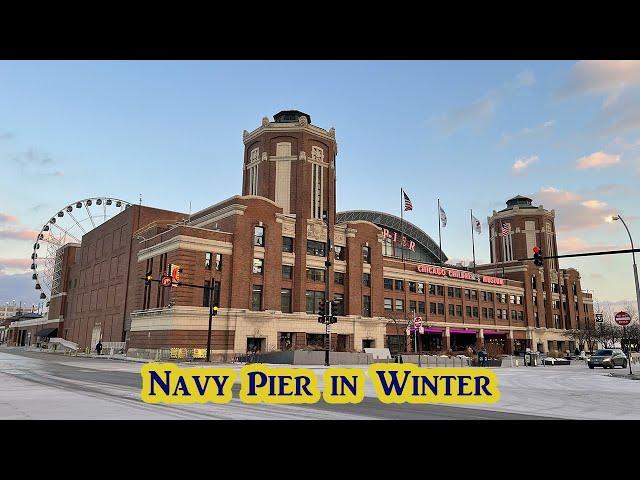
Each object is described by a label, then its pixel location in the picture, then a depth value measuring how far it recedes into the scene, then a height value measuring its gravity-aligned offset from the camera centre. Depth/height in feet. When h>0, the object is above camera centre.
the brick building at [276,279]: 172.04 +26.98
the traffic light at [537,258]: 81.34 +14.15
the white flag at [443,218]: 256.87 +63.77
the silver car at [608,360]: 153.89 -4.01
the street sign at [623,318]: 101.84 +5.82
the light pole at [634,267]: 117.80 +19.35
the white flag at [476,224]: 268.21 +64.19
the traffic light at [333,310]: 130.82 +8.89
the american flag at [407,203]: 220.53 +61.52
